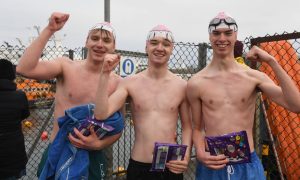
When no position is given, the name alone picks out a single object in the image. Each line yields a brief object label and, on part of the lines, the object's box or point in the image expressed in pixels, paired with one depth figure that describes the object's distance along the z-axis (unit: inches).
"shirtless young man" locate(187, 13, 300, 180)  105.3
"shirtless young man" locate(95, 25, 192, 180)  114.2
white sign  169.6
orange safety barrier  161.2
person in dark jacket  127.2
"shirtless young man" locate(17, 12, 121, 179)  110.9
